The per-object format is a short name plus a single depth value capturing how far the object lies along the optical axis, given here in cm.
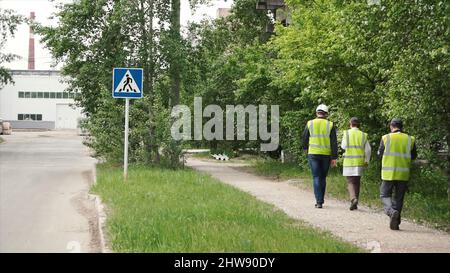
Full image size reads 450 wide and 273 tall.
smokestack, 8831
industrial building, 8712
